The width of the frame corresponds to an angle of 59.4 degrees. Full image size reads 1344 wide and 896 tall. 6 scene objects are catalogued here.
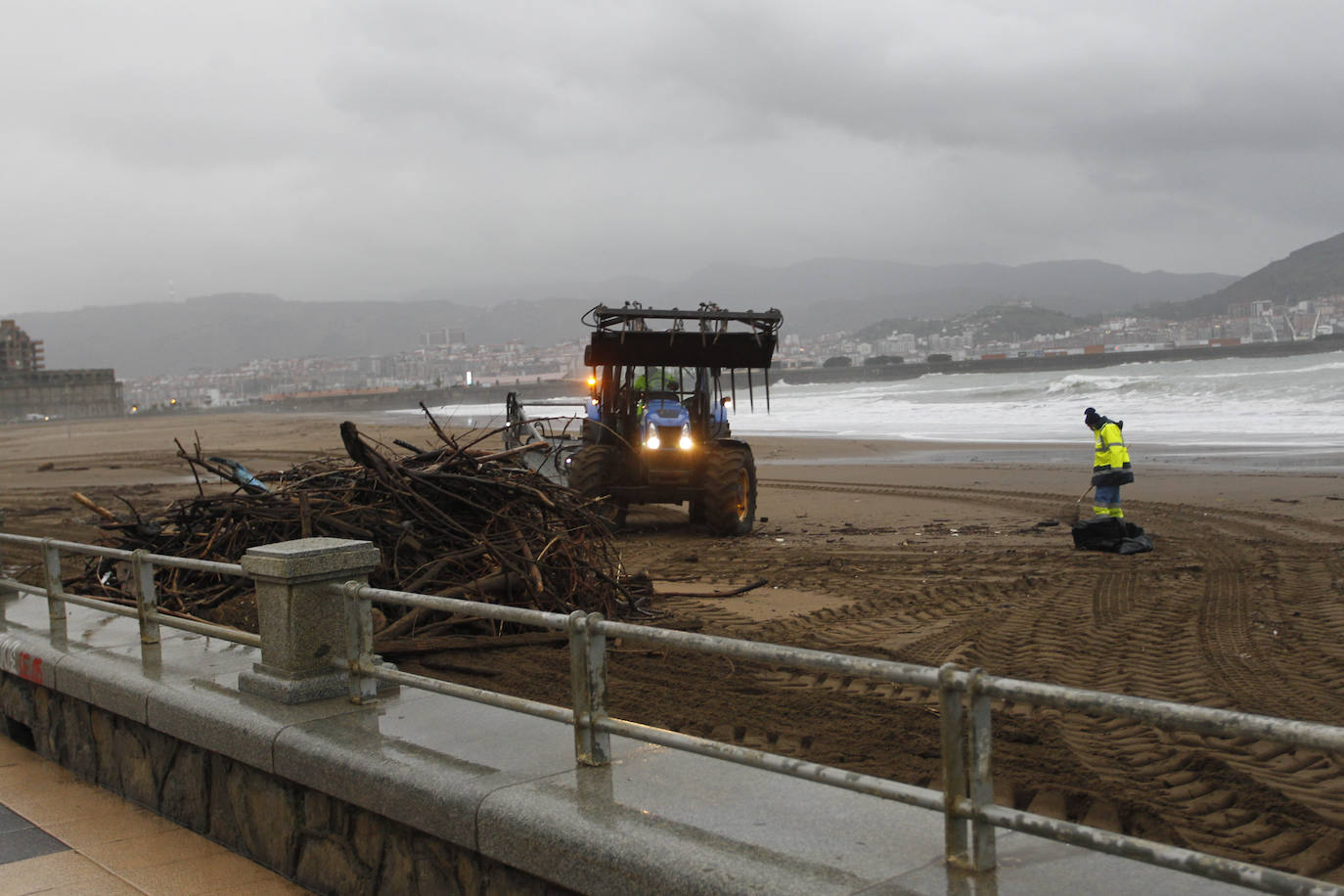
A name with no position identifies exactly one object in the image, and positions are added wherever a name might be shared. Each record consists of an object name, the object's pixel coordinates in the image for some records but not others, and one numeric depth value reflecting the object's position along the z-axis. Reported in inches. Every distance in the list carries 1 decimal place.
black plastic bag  475.8
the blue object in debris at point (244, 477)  368.2
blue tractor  552.7
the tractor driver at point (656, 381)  597.0
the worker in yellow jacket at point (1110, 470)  482.0
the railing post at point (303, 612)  206.8
